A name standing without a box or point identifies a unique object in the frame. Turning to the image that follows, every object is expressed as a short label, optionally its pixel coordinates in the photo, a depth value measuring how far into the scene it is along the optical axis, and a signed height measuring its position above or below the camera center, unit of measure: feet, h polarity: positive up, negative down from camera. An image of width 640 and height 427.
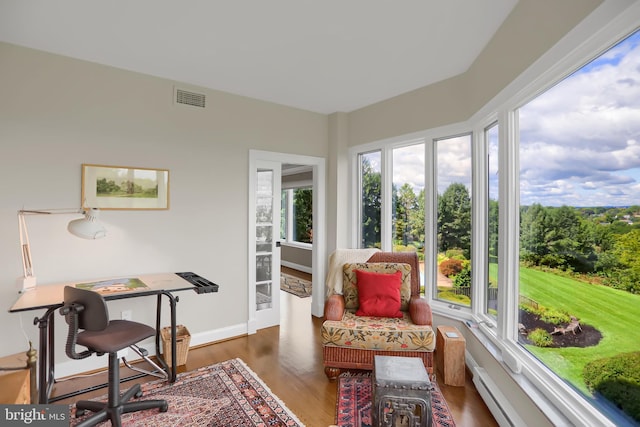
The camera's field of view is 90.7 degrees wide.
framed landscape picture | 8.79 +0.80
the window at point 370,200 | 12.79 +0.69
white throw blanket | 10.28 -1.52
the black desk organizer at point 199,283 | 8.07 -1.86
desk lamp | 7.30 -0.39
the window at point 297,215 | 23.98 +0.07
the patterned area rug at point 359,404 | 6.85 -4.42
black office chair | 6.06 -2.56
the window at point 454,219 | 10.03 -0.07
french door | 12.23 -1.17
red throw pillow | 9.25 -2.32
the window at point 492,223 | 8.54 -0.16
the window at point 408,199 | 11.40 +0.64
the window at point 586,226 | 4.34 -0.14
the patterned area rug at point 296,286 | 17.40 -4.18
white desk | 6.63 -1.89
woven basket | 9.18 -3.87
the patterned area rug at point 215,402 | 6.82 -4.42
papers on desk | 7.68 -1.82
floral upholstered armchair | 8.04 -2.78
